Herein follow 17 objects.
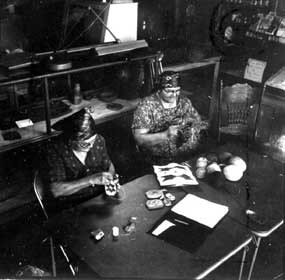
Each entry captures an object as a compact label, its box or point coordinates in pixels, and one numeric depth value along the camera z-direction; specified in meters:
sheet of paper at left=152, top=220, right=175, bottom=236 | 2.44
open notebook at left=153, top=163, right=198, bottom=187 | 2.94
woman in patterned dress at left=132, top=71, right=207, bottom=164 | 3.82
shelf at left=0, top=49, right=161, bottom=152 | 3.38
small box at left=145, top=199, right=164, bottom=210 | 2.67
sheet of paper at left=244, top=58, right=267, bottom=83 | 5.86
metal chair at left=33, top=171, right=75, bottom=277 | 2.71
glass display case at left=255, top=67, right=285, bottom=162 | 5.32
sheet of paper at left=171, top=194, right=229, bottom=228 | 2.57
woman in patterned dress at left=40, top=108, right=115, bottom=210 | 2.93
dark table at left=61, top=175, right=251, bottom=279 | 2.16
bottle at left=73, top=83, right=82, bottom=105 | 4.16
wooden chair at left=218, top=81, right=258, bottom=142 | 4.68
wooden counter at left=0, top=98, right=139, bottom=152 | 3.47
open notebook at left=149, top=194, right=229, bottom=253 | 2.38
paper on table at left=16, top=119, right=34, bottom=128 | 3.77
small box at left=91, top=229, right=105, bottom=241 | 2.37
